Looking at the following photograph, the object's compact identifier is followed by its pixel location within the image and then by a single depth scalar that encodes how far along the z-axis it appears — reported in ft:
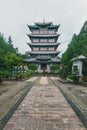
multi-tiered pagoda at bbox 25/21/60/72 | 81.99
